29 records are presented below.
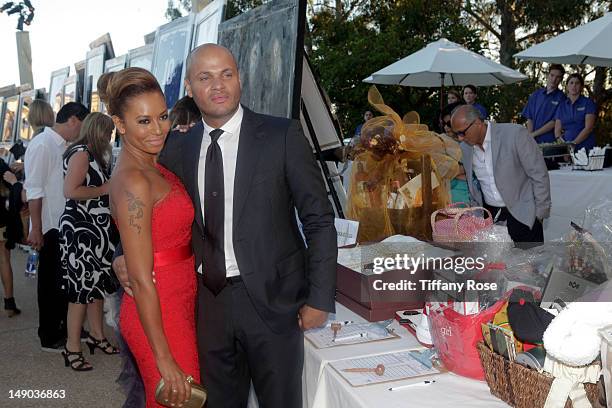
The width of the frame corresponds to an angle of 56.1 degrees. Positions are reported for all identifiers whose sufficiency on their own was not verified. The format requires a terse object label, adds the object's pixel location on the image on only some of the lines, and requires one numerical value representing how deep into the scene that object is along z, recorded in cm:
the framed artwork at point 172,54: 591
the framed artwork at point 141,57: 741
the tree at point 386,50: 1575
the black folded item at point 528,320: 129
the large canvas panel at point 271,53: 306
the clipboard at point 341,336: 182
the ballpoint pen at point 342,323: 197
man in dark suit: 176
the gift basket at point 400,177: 263
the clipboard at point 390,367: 152
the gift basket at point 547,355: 117
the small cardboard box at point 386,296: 199
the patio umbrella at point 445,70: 830
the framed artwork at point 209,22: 487
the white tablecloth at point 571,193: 512
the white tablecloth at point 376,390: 140
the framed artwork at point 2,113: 1439
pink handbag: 213
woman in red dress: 170
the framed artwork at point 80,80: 995
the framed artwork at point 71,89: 1008
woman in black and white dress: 369
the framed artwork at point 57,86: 1107
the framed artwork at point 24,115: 1244
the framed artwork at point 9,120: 1341
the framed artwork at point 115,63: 814
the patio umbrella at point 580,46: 588
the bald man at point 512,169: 372
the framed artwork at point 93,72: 883
